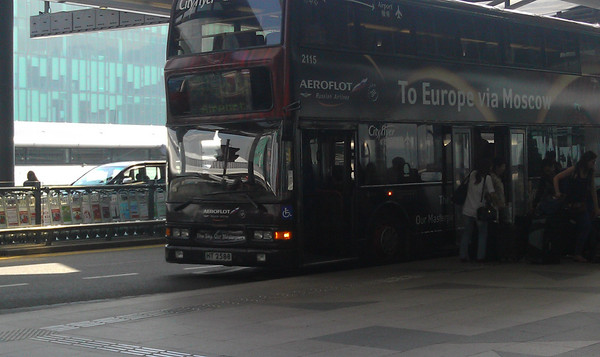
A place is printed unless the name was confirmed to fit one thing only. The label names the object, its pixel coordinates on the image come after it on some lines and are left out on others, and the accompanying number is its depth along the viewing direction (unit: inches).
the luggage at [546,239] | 575.2
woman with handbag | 600.4
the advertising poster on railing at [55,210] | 797.9
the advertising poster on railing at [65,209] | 806.5
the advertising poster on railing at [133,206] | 863.1
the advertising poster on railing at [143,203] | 869.8
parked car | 959.5
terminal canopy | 978.7
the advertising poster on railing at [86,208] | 823.7
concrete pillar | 909.8
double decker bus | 524.4
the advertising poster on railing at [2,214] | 758.5
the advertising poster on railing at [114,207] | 847.7
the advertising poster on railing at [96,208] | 831.7
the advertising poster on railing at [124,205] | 855.7
